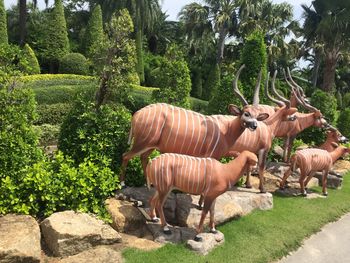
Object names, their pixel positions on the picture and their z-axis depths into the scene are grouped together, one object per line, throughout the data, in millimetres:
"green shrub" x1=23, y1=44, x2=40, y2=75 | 26094
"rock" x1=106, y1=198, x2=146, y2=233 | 7332
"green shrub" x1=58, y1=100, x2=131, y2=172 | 8648
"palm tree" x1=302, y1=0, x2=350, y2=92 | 29484
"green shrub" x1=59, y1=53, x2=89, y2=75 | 27578
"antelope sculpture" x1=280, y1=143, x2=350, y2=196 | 11039
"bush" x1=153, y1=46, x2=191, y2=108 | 12734
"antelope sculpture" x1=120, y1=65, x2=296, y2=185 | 7973
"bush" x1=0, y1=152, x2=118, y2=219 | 6797
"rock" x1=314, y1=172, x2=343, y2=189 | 13047
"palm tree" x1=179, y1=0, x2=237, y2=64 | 34000
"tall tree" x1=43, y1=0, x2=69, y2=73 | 29844
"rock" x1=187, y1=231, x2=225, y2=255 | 6859
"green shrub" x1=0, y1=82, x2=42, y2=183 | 7215
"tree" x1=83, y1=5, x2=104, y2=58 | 30381
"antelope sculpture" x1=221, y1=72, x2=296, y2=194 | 9797
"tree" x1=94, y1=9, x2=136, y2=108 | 8914
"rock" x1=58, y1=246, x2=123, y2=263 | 6043
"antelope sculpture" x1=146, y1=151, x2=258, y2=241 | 6871
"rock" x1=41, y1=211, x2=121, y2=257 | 6215
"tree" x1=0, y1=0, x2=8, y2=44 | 28172
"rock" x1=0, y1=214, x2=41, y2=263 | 5613
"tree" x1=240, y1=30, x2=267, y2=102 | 13977
